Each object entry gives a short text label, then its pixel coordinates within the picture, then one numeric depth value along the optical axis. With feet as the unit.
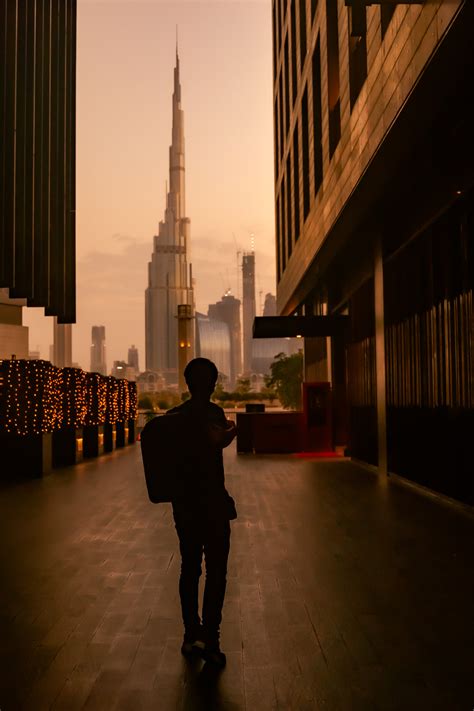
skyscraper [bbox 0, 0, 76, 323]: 72.08
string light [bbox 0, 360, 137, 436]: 44.83
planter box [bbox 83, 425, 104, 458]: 63.11
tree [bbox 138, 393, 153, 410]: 178.02
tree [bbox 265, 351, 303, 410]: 136.15
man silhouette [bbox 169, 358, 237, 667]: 12.25
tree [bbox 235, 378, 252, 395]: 283.55
